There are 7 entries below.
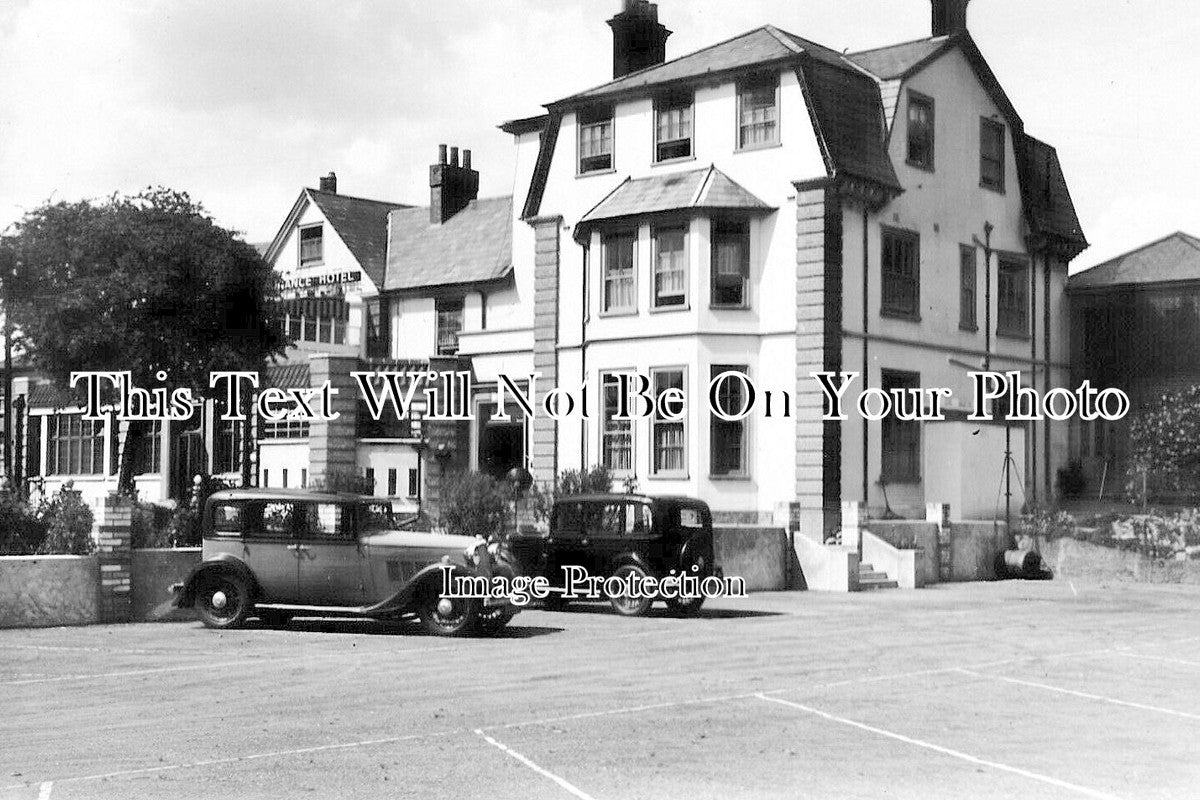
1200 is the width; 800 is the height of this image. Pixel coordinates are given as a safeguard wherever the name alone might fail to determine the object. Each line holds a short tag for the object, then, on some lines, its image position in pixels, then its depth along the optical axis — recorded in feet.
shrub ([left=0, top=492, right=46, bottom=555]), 70.44
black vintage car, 73.51
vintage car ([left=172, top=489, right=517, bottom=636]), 63.26
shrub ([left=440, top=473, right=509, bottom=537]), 87.10
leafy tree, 117.60
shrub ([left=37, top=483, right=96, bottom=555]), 69.31
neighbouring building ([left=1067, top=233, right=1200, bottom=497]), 124.57
